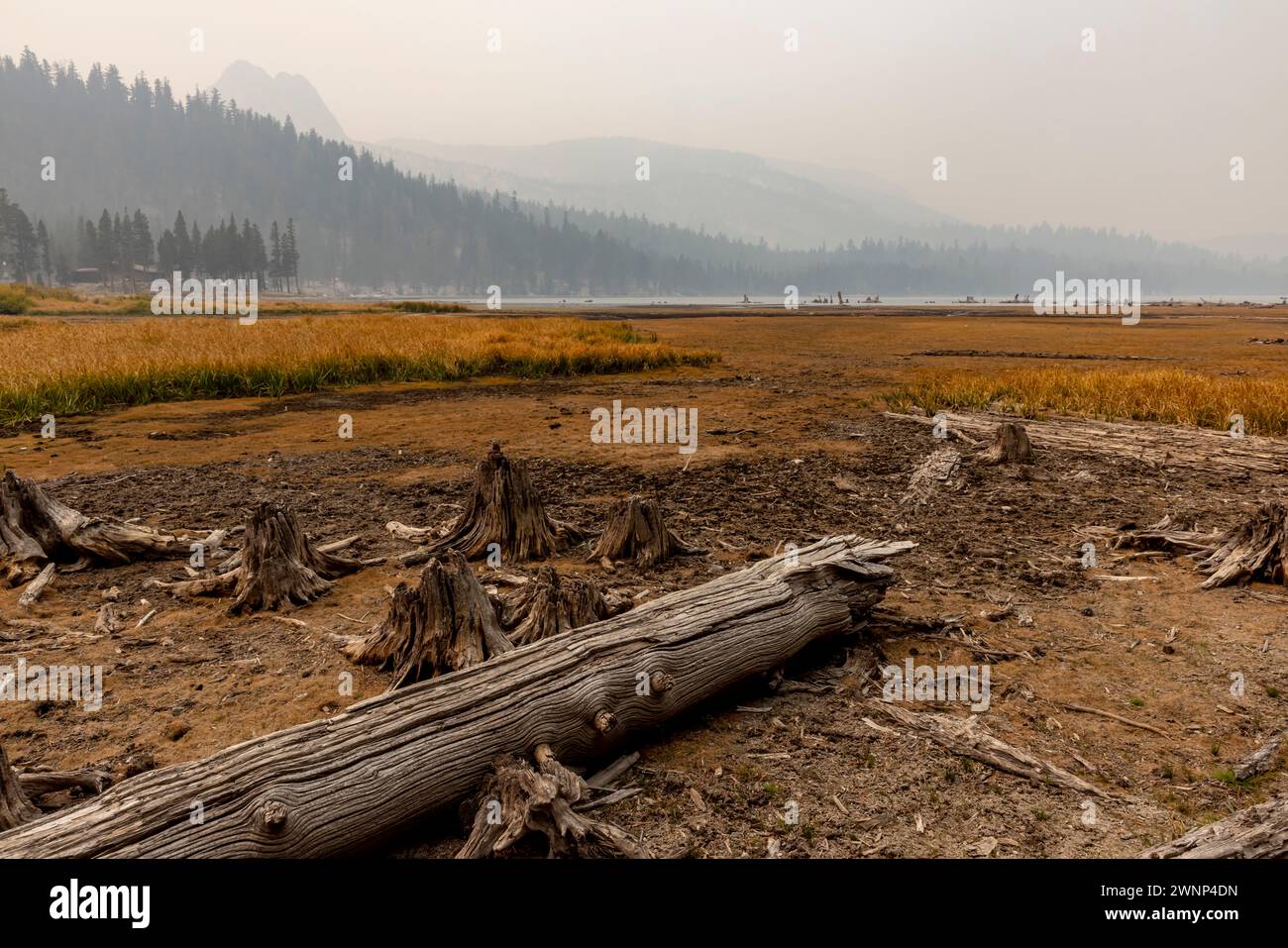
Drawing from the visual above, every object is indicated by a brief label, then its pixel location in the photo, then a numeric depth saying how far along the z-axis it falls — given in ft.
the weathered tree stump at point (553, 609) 17.10
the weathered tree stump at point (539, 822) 10.98
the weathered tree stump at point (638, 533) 24.89
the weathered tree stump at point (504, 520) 26.17
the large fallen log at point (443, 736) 9.93
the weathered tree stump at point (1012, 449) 38.63
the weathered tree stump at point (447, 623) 16.11
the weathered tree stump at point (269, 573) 21.81
